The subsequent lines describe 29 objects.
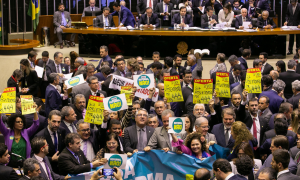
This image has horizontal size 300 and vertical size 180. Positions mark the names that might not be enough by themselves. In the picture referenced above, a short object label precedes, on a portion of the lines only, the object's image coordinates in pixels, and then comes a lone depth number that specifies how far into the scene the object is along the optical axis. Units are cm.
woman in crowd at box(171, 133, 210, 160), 596
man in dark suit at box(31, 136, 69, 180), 565
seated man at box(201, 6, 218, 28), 1549
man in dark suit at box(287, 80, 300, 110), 810
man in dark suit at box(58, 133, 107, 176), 573
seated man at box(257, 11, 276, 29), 1549
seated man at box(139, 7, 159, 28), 1571
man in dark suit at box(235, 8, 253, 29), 1520
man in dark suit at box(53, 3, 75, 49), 1869
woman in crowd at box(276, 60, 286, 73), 1006
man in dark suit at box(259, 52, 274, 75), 1052
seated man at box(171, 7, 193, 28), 1513
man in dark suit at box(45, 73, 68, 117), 811
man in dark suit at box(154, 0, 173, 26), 1681
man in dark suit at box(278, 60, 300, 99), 960
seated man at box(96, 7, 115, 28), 1605
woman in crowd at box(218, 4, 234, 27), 1537
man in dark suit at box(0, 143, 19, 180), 531
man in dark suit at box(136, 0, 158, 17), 1831
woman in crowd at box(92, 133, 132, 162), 597
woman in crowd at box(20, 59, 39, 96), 982
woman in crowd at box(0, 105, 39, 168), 640
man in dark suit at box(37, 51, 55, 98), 1044
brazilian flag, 1823
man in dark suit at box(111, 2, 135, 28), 1616
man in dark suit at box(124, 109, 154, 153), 663
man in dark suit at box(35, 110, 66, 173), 644
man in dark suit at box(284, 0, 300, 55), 1655
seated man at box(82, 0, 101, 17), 1912
